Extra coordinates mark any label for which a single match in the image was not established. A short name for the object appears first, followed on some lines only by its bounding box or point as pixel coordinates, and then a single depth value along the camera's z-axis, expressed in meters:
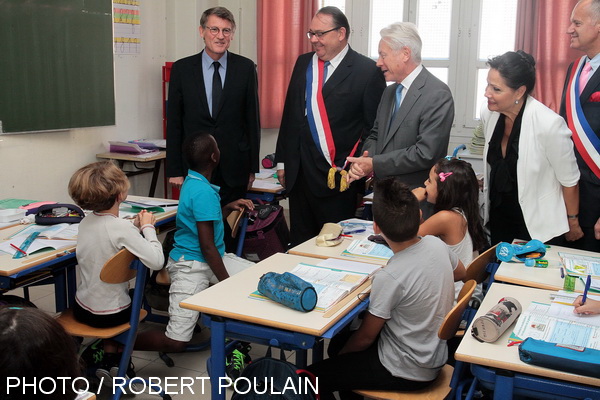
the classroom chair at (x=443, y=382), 2.04
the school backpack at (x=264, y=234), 4.02
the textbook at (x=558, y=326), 1.84
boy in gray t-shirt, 2.11
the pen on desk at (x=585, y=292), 2.03
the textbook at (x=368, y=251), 2.75
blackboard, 4.30
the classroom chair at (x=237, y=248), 3.19
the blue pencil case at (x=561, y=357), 1.66
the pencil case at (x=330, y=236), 2.92
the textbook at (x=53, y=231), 2.91
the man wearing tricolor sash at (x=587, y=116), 2.88
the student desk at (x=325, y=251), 2.73
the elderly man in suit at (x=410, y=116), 3.11
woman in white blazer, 2.78
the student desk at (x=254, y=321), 1.99
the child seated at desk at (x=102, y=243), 2.63
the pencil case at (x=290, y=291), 2.06
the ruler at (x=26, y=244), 2.62
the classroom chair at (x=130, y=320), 2.56
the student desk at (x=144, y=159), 5.08
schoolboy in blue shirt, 2.94
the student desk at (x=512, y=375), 1.69
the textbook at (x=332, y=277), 2.19
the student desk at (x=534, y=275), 2.41
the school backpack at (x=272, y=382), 1.94
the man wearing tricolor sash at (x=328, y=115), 3.56
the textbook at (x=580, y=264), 2.49
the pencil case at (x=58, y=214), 3.09
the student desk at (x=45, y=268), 2.50
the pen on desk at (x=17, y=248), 2.63
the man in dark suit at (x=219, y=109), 3.94
